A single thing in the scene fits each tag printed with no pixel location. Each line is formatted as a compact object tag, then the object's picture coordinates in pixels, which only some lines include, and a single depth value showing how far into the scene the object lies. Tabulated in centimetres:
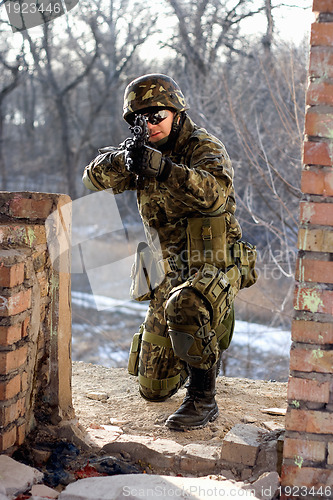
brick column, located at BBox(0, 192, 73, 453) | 246
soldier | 295
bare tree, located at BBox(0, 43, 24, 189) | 1573
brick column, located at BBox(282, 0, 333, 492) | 198
